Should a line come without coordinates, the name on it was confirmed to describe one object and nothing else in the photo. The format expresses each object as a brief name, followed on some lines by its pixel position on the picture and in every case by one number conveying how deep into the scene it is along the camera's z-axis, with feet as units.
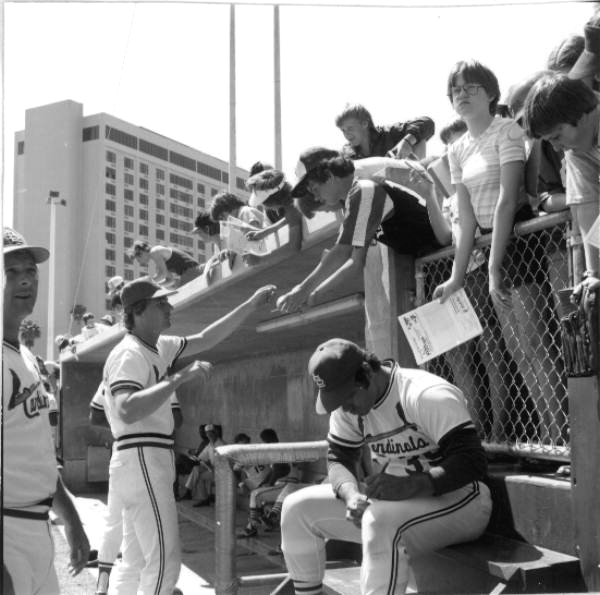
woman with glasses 10.68
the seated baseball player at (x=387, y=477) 9.39
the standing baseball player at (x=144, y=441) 12.50
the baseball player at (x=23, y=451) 8.73
